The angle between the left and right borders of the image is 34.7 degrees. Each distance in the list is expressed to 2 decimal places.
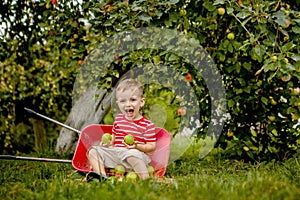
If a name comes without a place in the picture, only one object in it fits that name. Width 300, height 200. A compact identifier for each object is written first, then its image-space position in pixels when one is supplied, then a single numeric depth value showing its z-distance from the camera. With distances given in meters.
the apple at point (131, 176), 2.44
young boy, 2.78
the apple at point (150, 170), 2.87
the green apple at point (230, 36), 3.04
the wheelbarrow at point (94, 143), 2.97
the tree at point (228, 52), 2.80
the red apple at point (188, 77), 3.15
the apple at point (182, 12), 2.96
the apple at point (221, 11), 2.83
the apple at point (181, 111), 3.44
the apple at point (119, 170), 2.78
